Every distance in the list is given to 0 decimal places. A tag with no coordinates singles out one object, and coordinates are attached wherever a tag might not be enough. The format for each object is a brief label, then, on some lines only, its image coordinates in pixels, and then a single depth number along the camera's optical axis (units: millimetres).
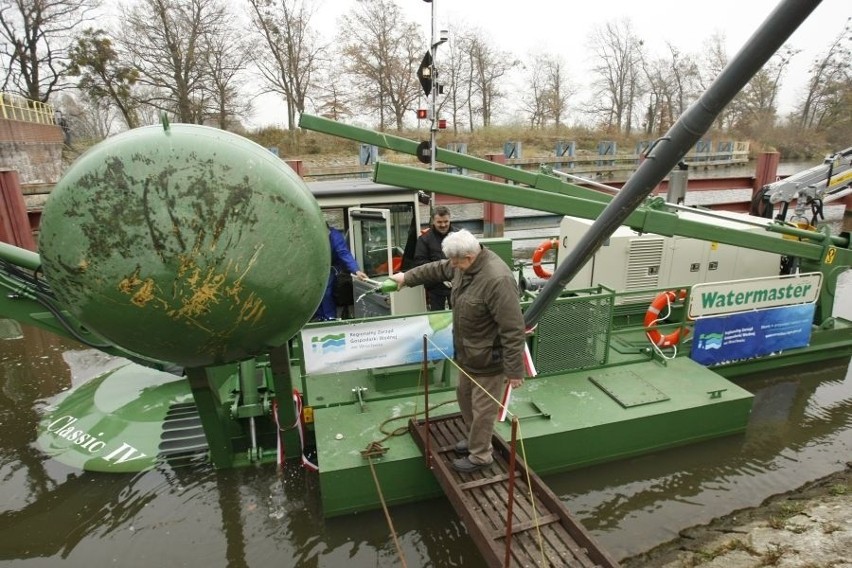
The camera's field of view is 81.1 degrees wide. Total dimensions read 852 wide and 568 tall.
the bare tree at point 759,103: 41719
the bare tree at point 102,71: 25109
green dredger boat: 2059
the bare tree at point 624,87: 42375
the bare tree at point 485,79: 40688
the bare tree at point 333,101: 32281
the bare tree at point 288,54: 30328
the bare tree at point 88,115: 26938
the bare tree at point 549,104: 43250
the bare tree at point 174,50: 25078
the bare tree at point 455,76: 38844
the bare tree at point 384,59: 33062
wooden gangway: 2807
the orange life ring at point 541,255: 7336
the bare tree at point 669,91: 41250
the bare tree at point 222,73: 27031
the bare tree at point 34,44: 25297
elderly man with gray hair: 3084
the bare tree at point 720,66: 41875
